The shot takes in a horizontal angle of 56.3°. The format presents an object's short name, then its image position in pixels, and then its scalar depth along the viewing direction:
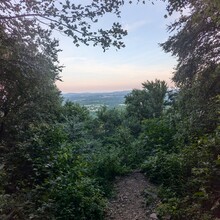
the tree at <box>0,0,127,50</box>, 3.23
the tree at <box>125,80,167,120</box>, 19.17
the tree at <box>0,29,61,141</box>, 4.61
